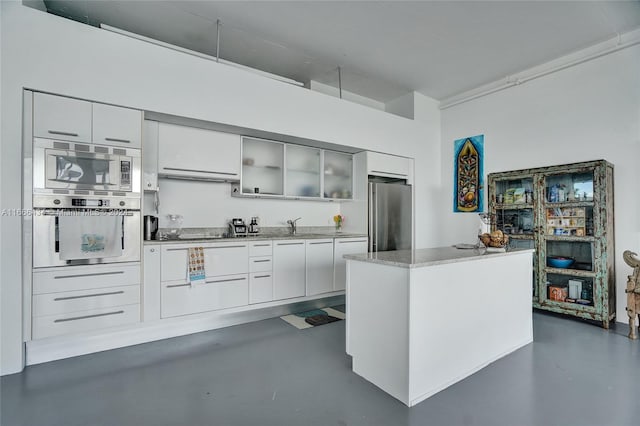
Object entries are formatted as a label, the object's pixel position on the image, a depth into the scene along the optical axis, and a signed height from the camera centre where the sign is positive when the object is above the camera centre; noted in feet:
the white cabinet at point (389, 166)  14.39 +2.39
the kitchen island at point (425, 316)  6.21 -2.35
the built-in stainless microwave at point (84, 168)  7.88 +1.25
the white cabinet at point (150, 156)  9.96 +1.90
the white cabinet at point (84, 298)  7.85 -2.32
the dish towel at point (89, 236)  8.09 -0.62
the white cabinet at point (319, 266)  12.23 -2.16
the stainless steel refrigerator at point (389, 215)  14.28 -0.06
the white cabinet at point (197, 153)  10.26 +2.14
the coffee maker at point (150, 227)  9.87 -0.46
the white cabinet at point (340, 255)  12.98 -1.77
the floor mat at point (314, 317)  11.09 -4.03
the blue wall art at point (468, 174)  15.39 +2.09
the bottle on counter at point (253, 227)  12.69 -0.56
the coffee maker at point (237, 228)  12.17 -0.58
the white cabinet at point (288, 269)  11.46 -2.13
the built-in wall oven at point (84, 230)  7.89 -0.46
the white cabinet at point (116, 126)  8.57 +2.54
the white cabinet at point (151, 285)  9.12 -2.15
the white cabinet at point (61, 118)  7.88 +2.55
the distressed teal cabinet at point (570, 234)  10.54 -0.75
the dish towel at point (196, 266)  9.70 -1.67
